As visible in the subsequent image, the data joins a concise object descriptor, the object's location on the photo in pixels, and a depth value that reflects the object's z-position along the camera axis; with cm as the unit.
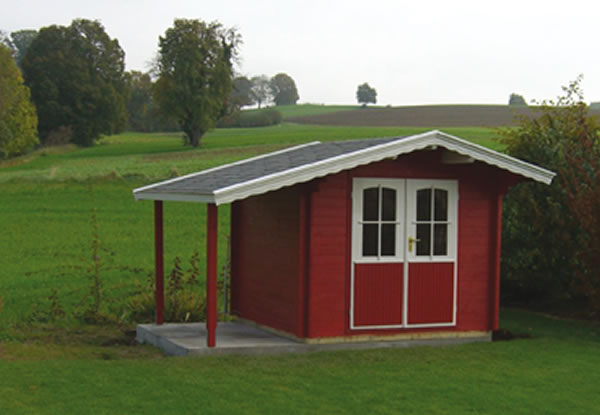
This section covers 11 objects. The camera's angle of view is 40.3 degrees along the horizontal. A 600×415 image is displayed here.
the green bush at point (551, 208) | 1392
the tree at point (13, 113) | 5562
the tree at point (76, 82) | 6488
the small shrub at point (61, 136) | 6488
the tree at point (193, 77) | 5922
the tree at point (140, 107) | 8842
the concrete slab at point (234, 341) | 1002
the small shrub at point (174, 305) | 1282
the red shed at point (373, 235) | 1041
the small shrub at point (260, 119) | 8400
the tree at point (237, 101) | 6472
